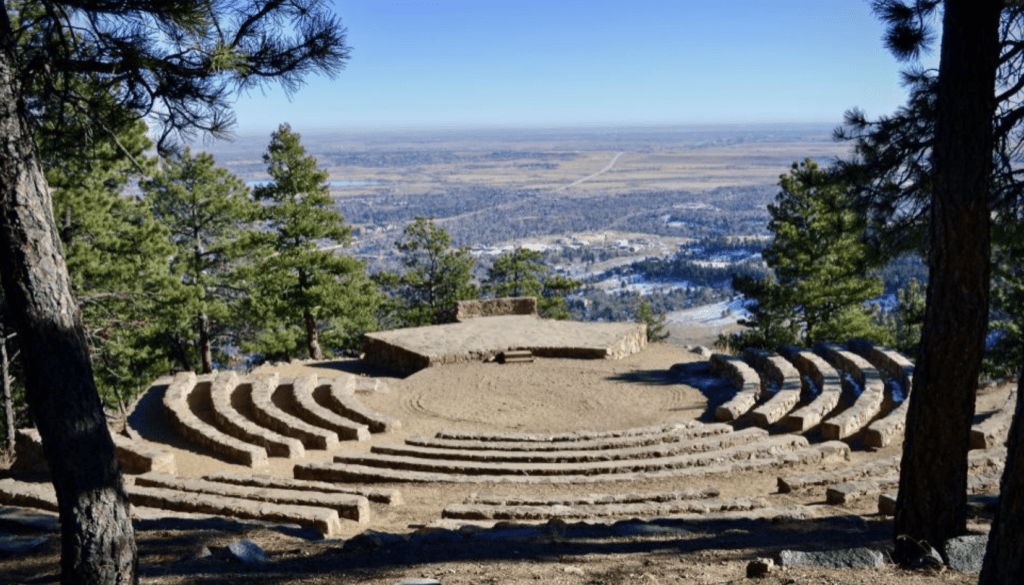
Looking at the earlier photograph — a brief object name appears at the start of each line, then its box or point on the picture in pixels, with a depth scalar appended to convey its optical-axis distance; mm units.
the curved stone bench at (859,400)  14648
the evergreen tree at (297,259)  28172
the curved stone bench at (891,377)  14031
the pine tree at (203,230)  28031
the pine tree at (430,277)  38688
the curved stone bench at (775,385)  15750
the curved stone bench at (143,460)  12922
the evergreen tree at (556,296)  38969
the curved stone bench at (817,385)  15151
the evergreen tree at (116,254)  21594
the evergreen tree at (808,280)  28672
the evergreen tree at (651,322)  43212
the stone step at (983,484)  10609
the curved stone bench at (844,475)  11797
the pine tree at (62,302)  5281
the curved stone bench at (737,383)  16312
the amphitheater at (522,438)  10977
